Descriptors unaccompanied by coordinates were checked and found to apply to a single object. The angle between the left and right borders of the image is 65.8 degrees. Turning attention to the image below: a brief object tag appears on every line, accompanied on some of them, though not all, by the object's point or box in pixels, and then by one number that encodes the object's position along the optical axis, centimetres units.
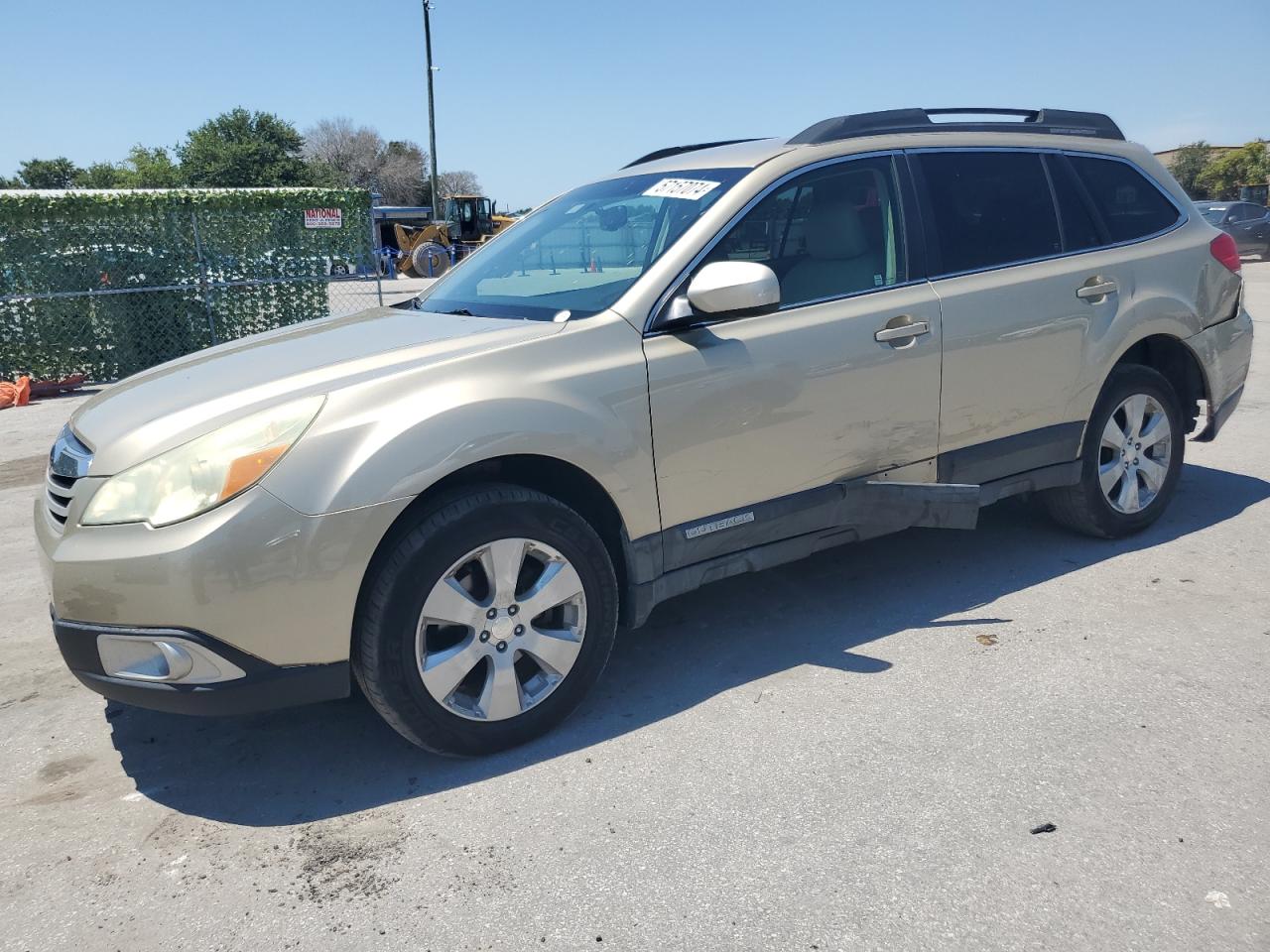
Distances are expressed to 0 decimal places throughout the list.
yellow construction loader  3112
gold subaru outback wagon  266
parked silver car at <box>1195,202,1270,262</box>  2350
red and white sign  1286
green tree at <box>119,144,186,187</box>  6041
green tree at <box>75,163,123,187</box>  6188
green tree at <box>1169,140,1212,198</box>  5941
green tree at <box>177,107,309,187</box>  6188
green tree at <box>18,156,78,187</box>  7000
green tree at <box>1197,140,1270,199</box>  5341
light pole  3528
